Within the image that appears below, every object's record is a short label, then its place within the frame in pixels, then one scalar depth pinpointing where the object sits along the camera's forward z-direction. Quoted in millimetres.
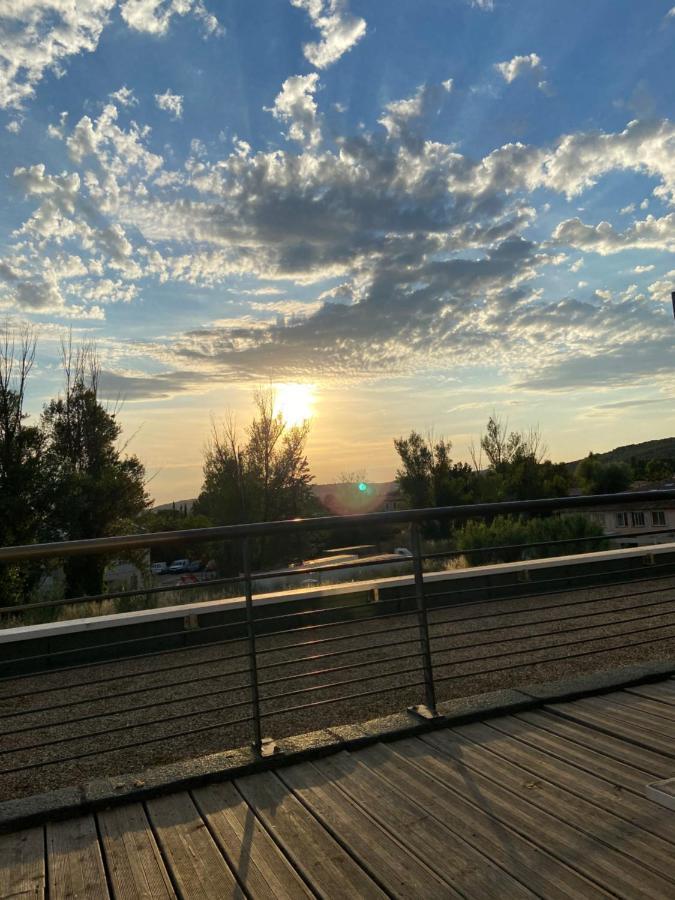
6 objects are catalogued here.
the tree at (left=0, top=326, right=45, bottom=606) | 12797
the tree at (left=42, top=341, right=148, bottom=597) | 15094
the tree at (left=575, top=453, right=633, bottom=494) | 41344
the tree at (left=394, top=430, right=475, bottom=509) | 32469
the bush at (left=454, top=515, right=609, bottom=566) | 11750
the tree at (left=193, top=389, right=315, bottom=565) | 22219
